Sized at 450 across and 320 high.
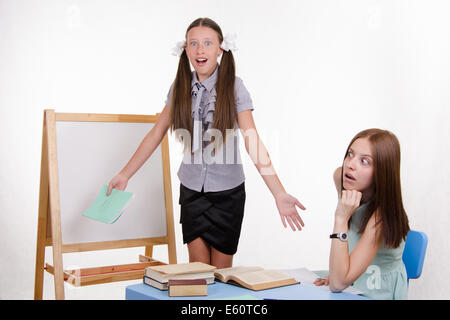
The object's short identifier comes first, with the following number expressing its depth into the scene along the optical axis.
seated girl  1.62
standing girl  2.13
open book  1.56
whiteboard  2.38
